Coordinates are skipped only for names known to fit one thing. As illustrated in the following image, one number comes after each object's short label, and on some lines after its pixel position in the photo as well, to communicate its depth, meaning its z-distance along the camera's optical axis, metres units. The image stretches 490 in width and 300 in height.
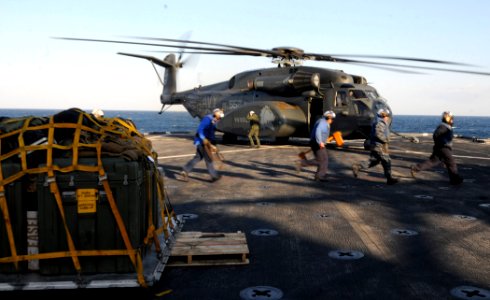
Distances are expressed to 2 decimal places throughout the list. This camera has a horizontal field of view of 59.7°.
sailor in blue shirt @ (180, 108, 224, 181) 10.76
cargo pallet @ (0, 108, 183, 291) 4.21
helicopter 18.05
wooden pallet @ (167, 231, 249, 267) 5.20
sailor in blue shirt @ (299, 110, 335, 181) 11.30
